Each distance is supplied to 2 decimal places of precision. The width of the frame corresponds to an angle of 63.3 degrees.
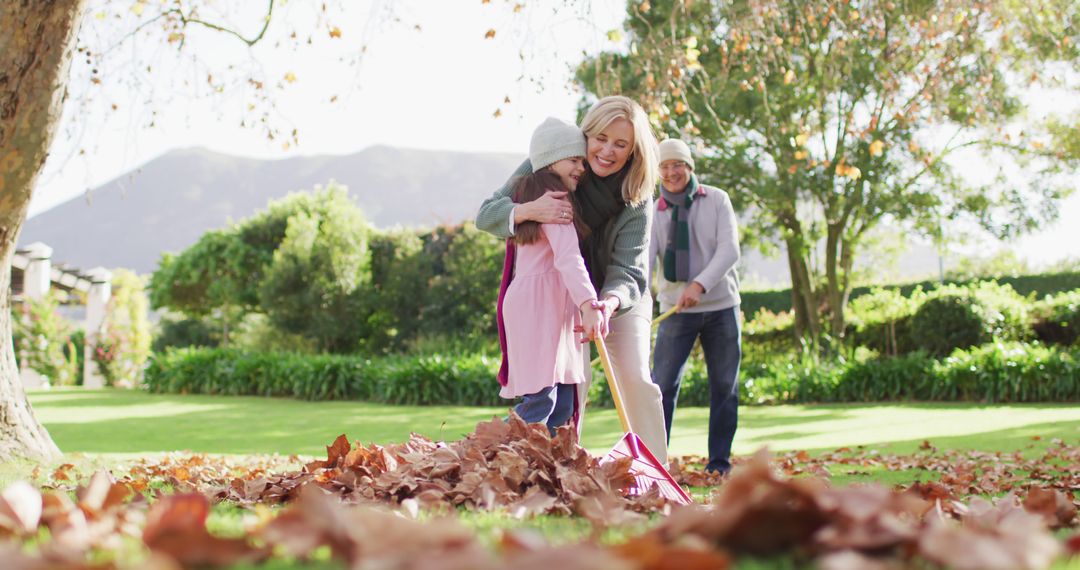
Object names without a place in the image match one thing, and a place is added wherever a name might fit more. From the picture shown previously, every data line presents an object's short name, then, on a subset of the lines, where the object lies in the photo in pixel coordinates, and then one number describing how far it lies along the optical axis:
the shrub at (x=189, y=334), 24.52
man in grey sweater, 4.94
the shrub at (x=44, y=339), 18.53
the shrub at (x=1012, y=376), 10.45
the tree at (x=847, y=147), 13.62
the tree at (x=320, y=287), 15.91
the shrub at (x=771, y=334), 15.84
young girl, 3.55
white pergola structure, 19.27
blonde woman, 3.78
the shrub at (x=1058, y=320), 13.08
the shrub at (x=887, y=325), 14.23
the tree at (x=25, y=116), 4.20
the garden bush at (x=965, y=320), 12.81
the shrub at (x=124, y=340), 19.05
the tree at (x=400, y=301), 16.34
